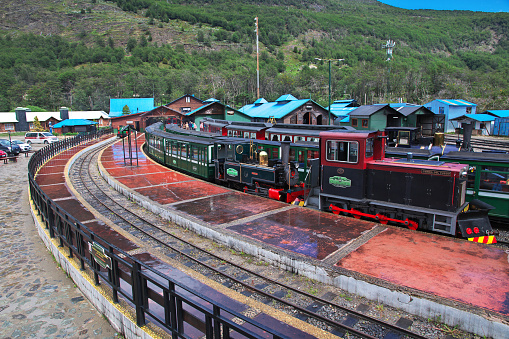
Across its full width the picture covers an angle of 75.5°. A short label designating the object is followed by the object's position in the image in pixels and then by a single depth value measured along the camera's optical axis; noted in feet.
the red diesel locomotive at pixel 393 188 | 34.68
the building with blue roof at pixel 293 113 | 137.59
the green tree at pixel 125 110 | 218.18
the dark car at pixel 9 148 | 109.66
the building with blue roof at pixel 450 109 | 148.97
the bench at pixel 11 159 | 101.77
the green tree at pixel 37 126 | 183.33
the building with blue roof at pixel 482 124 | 142.51
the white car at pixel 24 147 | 123.13
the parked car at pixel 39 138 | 148.35
